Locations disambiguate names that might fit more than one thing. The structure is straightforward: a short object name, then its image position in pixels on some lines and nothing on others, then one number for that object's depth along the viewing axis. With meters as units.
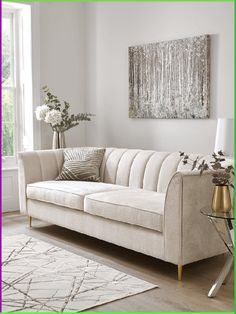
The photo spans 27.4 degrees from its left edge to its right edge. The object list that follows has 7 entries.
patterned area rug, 2.85
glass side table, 2.88
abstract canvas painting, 4.59
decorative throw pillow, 4.83
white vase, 5.54
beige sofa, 3.25
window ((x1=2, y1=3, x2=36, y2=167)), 5.70
